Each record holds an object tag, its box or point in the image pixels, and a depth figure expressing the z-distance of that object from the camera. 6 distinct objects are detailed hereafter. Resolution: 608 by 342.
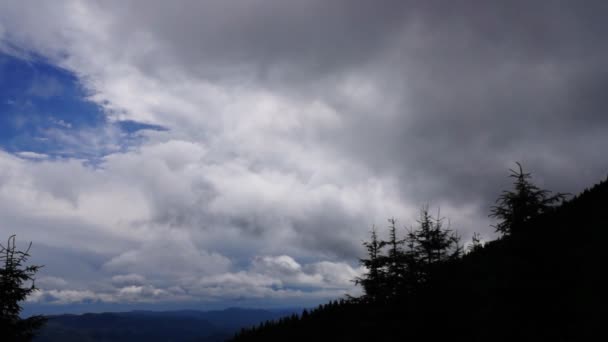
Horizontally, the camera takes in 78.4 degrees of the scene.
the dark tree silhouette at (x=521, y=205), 30.09
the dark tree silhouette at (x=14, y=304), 21.41
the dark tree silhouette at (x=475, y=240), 32.41
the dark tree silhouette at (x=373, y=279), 35.20
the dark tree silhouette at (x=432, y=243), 33.31
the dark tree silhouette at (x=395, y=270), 32.91
